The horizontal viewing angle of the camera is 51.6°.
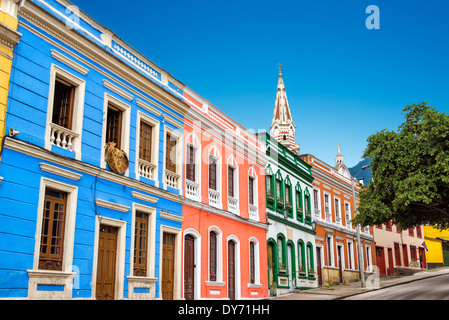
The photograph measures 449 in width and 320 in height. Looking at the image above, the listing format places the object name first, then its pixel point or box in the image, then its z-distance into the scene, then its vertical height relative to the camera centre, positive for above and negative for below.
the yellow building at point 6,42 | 9.68 +5.05
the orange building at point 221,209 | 15.84 +2.79
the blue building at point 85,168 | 9.84 +2.83
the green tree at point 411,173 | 16.66 +3.97
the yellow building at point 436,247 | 43.66 +3.29
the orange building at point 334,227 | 27.28 +3.39
